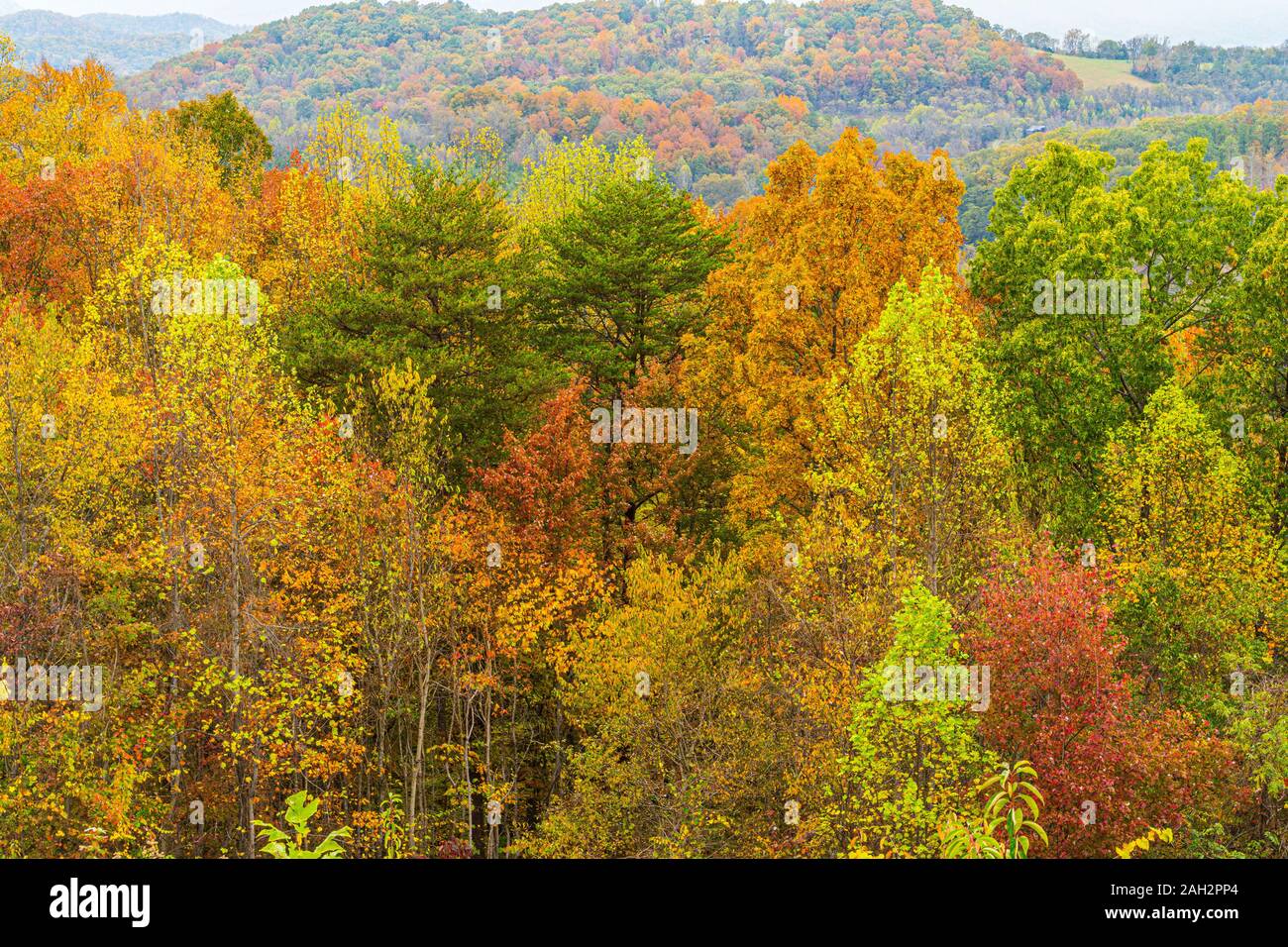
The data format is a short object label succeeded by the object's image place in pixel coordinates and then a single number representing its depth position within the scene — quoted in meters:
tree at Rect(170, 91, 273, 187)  75.12
